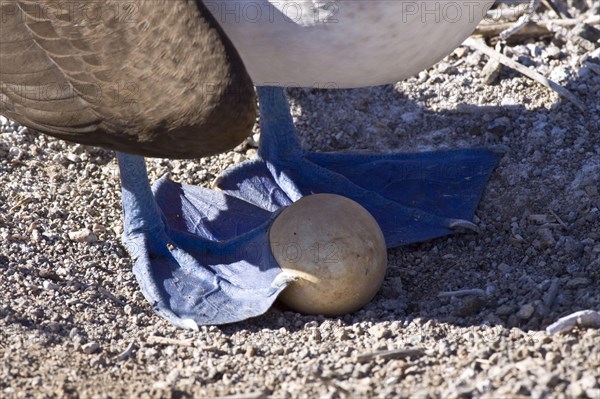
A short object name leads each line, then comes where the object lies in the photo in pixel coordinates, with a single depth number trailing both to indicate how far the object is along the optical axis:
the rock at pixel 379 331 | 6.23
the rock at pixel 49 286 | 6.82
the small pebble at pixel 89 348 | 6.15
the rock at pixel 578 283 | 6.53
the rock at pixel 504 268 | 6.98
